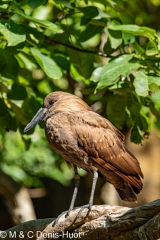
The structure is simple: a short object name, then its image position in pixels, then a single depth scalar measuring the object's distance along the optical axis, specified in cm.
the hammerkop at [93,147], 1031
